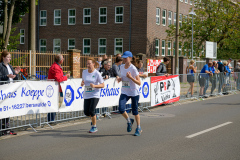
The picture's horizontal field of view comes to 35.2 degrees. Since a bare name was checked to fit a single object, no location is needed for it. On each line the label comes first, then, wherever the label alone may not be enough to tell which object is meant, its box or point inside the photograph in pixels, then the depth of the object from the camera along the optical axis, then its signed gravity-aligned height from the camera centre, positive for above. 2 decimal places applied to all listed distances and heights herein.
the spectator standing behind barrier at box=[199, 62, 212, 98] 18.05 -0.58
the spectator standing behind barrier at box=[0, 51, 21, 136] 8.57 -0.16
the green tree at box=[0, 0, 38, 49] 21.77 +3.41
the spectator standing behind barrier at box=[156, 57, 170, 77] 14.24 -0.12
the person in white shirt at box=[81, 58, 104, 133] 8.64 -0.52
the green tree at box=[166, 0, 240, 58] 37.53 +4.12
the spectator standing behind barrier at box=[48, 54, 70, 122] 9.72 -0.20
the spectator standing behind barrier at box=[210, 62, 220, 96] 18.88 -0.55
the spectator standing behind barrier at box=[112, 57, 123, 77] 12.22 +0.02
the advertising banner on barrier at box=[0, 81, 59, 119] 8.30 -0.74
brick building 37.03 +4.32
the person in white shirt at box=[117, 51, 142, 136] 8.36 -0.46
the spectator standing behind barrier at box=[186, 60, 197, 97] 17.22 -0.60
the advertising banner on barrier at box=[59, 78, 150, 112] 10.02 -0.81
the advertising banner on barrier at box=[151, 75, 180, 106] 13.55 -0.86
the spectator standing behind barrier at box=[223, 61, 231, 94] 20.65 -0.76
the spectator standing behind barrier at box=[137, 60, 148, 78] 12.91 -0.01
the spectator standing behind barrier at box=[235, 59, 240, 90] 22.22 -0.47
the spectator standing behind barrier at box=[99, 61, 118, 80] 11.99 -0.14
